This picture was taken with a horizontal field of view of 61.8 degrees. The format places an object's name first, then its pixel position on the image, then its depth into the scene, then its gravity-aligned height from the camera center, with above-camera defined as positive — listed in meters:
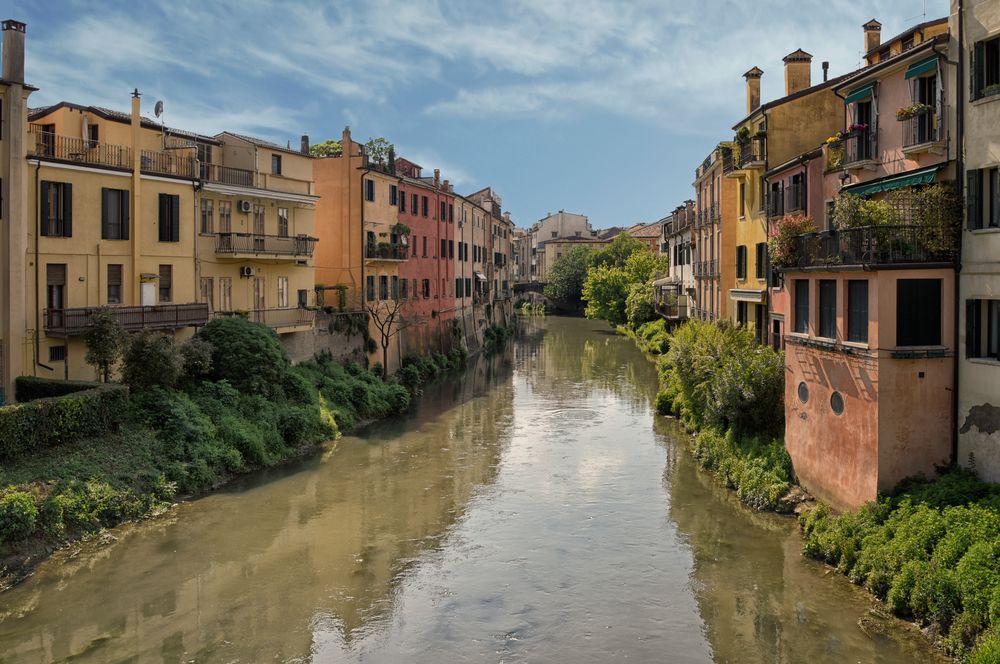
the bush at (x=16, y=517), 18.19 -4.53
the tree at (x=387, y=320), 44.66 -0.52
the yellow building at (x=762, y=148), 31.69 +6.31
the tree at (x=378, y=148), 60.10 +11.90
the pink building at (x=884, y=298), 17.89 +0.28
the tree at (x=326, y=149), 55.25 +10.85
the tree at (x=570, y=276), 113.31 +4.70
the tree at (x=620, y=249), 98.62 +7.27
